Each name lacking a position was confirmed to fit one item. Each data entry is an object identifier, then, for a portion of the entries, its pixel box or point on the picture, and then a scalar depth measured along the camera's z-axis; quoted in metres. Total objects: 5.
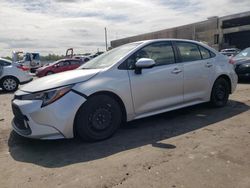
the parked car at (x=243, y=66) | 6.87
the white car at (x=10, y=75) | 7.59
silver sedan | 2.69
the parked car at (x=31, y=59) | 19.36
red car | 13.04
